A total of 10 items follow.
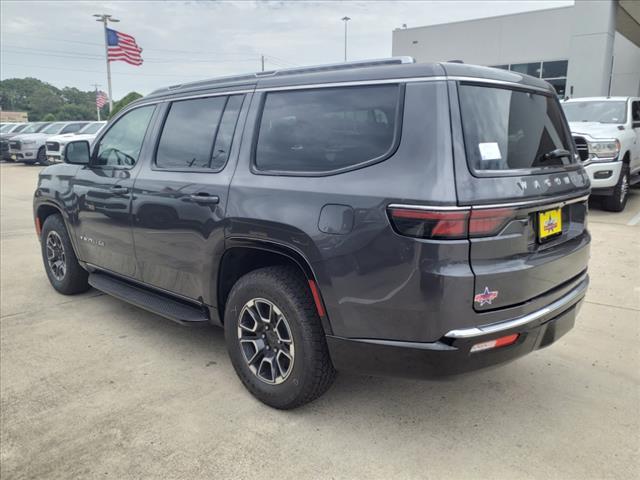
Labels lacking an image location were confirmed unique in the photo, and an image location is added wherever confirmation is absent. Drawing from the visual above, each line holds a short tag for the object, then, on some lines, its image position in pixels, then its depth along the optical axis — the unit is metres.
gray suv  2.17
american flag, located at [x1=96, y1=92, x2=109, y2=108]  31.33
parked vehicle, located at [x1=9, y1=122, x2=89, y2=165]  19.81
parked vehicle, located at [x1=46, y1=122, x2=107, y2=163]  18.27
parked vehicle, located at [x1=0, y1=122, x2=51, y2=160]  21.66
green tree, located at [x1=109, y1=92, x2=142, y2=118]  26.65
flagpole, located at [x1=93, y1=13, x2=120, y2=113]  27.58
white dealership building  16.84
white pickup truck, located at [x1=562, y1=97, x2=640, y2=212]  7.81
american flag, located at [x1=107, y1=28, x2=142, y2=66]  26.02
